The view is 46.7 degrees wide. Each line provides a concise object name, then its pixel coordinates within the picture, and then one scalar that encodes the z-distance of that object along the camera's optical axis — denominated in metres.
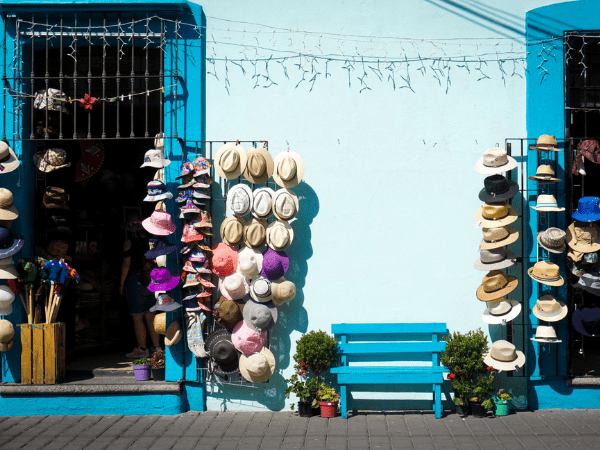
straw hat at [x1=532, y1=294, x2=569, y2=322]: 6.78
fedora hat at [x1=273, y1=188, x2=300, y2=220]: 6.83
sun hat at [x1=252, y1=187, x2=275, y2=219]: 6.88
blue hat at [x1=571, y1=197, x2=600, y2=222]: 6.73
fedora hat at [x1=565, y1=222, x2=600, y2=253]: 6.77
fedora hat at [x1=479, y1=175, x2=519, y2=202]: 6.75
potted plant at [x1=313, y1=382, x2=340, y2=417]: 6.79
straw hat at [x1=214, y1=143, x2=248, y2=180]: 6.83
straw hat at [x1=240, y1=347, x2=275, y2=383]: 6.78
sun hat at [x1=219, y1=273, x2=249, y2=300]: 6.81
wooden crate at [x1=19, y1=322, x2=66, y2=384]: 7.00
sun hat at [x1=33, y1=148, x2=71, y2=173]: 7.25
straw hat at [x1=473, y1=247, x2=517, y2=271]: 6.75
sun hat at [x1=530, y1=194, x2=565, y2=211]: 6.72
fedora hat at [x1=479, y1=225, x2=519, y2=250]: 6.73
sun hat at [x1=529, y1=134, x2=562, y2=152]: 6.76
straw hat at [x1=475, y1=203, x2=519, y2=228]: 6.72
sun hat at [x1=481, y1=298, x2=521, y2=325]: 6.79
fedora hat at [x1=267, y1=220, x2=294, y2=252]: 6.80
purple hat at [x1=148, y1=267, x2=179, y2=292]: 6.94
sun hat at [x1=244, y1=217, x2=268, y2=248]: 6.88
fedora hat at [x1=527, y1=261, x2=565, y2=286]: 6.73
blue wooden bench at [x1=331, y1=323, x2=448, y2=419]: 6.73
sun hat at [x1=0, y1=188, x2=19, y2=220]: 6.82
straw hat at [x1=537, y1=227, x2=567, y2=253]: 6.71
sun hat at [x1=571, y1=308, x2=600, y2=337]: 6.82
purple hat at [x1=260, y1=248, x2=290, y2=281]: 6.80
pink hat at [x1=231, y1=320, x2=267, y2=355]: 6.85
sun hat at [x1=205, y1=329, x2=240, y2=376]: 6.89
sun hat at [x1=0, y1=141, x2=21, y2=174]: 6.85
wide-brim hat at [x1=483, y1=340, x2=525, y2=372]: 6.72
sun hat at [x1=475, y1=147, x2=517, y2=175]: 6.73
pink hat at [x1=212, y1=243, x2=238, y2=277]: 6.88
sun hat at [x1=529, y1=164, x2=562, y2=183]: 6.73
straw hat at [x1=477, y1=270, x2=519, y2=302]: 6.77
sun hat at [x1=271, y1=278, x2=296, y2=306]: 6.83
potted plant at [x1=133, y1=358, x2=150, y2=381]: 7.20
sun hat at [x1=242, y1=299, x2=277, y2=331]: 6.77
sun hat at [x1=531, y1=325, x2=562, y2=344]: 6.78
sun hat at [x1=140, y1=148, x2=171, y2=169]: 6.87
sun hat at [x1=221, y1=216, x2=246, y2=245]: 6.88
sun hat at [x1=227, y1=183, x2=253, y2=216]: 6.88
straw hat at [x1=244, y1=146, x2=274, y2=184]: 6.84
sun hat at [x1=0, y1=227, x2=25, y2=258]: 6.82
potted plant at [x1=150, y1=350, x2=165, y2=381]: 7.16
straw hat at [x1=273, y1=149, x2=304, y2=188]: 6.82
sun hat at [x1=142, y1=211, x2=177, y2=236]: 6.86
